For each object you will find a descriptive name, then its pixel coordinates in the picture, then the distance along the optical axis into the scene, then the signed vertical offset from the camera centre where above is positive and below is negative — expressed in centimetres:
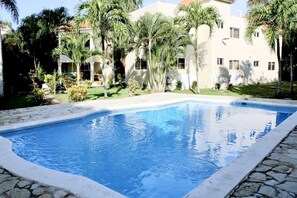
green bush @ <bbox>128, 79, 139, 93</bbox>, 2048 -14
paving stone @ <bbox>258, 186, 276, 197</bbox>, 465 -185
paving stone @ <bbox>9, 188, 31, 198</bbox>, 468 -185
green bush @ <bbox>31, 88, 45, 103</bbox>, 1645 -58
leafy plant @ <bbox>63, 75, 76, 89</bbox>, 2098 +22
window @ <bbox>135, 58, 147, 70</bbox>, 2583 +188
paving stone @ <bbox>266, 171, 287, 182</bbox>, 524 -181
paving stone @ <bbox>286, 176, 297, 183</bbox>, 521 -183
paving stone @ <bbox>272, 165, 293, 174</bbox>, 562 -179
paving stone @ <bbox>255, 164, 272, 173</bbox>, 573 -179
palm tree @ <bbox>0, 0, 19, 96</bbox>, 1854 +530
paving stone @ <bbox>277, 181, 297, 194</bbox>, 480 -185
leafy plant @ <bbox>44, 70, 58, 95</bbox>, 2002 +30
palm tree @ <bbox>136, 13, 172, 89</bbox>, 2100 +416
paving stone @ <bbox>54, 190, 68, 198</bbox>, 468 -186
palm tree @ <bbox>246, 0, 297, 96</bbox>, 1681 +401
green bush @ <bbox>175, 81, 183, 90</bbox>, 2505 -14
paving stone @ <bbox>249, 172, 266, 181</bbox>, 532 -182
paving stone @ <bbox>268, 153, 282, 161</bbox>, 642 -174
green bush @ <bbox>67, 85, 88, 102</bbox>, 1692 -50
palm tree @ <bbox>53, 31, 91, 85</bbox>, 1741 +230
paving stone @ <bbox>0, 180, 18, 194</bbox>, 492 -183
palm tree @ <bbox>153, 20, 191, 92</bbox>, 2120 +266
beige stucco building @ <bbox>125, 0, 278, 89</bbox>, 2528 +270
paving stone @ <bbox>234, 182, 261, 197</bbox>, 470 -186
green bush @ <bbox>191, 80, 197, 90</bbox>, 2564 -16
